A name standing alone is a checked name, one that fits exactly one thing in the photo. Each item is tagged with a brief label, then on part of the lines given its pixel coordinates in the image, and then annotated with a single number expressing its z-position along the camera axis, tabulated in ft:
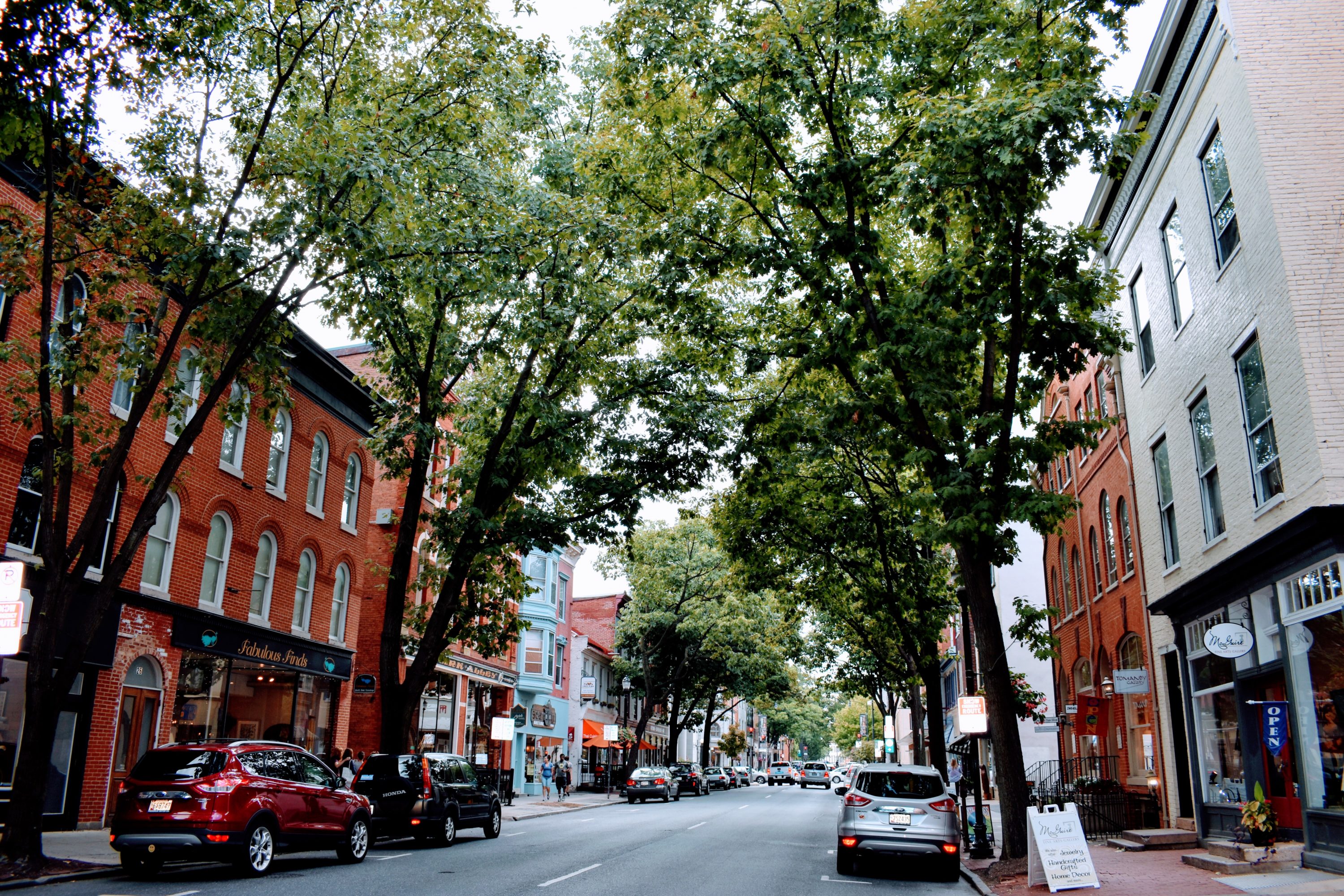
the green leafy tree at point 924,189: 38.83
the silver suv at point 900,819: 46.34
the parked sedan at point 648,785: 129.18
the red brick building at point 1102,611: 67.92
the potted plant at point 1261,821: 41.34
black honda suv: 56.85
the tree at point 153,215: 38.83
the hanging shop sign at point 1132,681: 63.36
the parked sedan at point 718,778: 180.55
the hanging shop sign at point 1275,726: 40.93
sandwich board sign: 38.45
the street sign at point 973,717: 56.29
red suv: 38.47
